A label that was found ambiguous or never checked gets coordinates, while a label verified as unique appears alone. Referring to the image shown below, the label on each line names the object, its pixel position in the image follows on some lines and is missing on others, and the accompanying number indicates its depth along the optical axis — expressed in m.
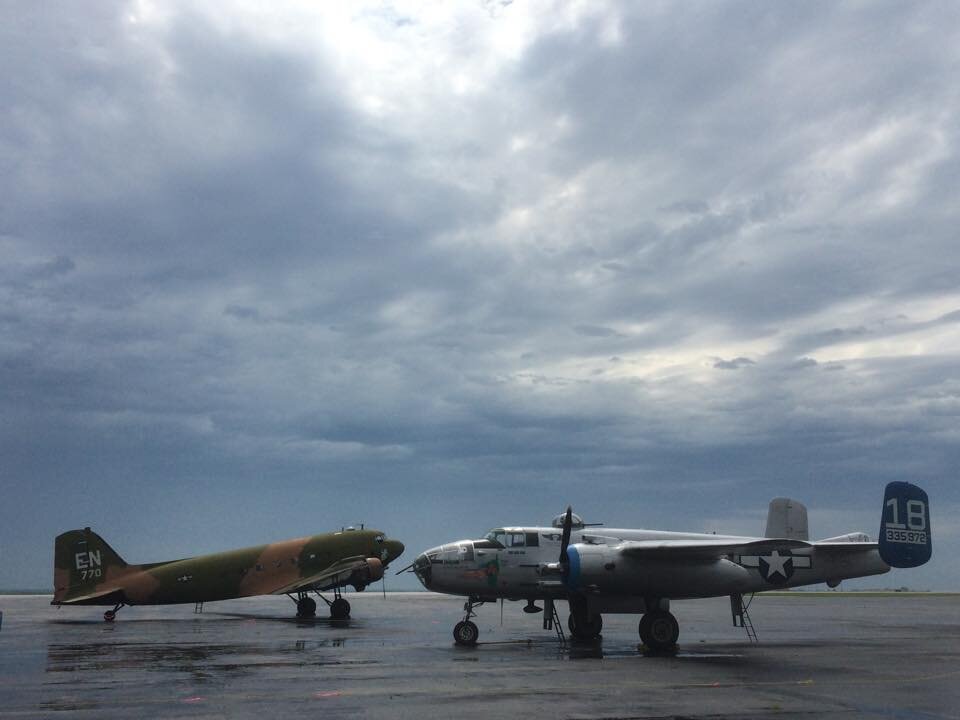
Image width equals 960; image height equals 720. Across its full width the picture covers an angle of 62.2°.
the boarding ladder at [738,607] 28.37
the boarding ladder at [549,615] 27.44
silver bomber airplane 24.94
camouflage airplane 41.06
